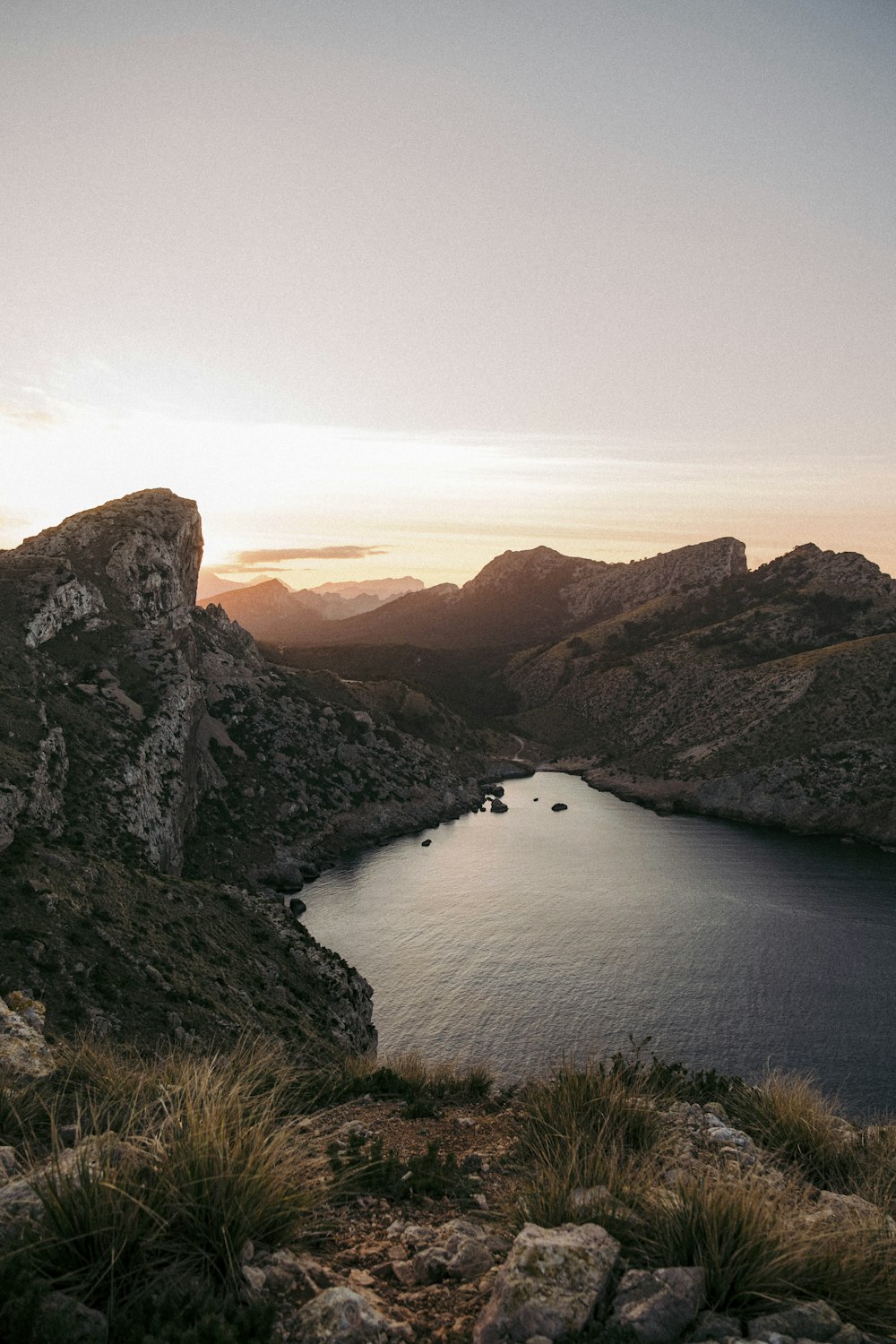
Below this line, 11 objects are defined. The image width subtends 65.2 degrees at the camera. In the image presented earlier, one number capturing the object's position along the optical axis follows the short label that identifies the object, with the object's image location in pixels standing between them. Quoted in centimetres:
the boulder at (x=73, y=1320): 540
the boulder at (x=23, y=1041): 1166
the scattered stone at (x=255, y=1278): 639
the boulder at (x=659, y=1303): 639
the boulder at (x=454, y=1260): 763
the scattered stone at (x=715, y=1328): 641
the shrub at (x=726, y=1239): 694
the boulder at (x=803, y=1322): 650
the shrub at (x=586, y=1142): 830
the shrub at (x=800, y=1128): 1210
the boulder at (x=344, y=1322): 611
